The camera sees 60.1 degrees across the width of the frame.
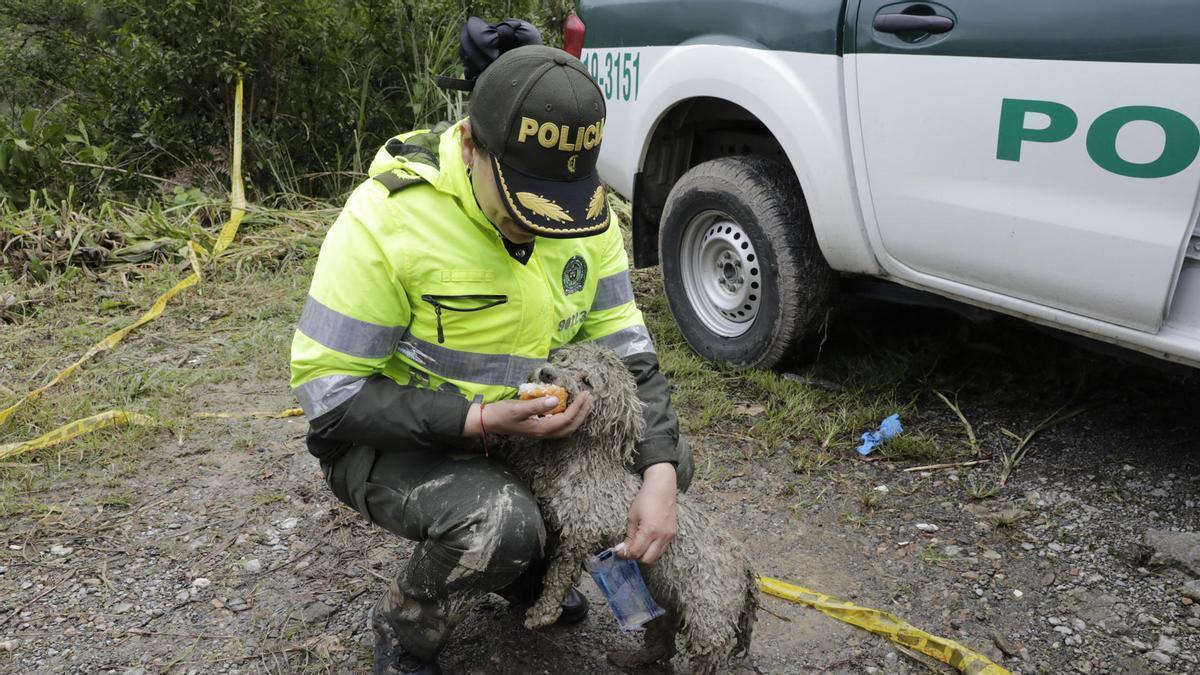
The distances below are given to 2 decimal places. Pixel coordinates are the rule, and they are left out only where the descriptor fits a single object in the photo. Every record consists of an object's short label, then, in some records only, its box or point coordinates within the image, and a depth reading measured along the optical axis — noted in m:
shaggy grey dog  2.26
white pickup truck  2.81
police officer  2.09
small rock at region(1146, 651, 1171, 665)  2.61
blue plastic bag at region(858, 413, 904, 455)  3.71
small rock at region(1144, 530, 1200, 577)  2.92
